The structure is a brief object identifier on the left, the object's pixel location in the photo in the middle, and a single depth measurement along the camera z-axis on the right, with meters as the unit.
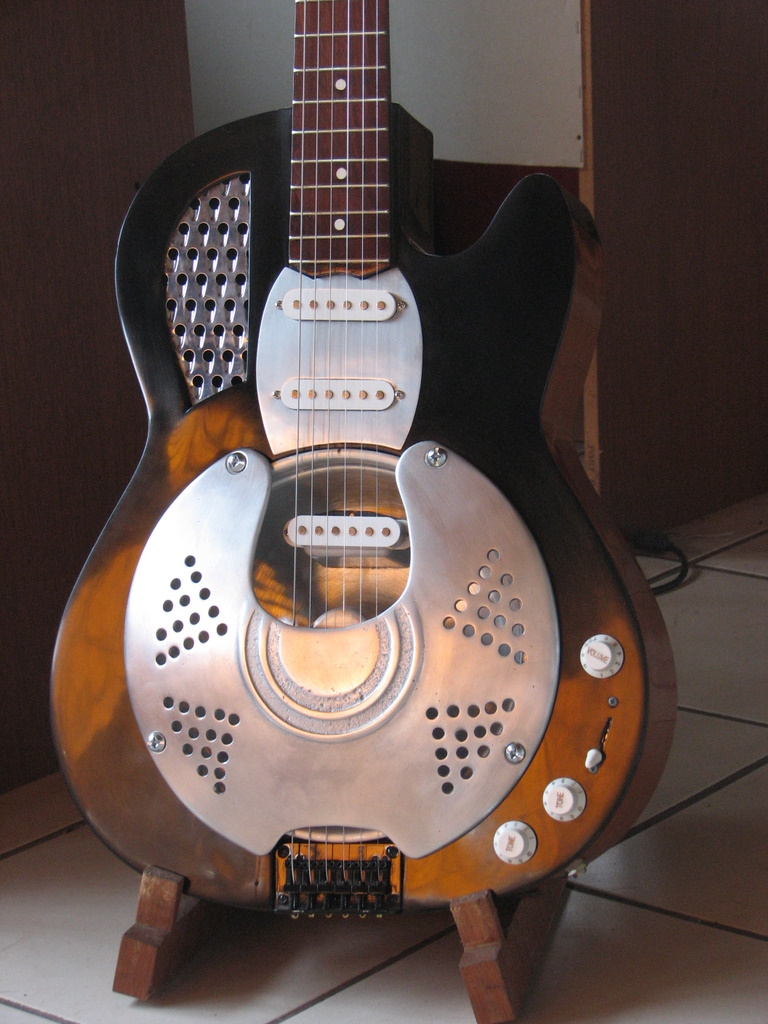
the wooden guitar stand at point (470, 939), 1.35
